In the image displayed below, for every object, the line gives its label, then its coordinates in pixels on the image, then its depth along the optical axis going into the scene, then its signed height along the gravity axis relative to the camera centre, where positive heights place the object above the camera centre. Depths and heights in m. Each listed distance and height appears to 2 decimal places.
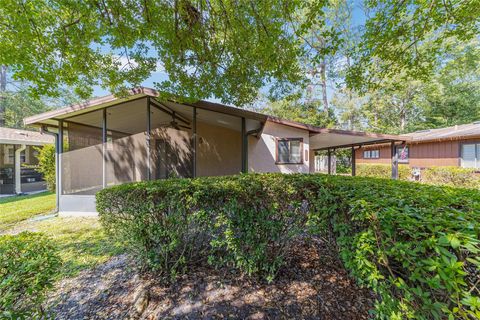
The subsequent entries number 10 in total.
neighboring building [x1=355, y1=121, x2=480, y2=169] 12.38 +0.54
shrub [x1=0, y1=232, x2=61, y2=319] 1.37 -0.84
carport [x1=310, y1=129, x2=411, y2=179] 8.27 +0.86
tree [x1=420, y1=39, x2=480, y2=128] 19.50 +5.88
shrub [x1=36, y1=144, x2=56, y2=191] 9.96 -0.01
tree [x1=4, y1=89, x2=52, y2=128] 20.16 +5.75
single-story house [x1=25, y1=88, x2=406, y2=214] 6.74 +0.75
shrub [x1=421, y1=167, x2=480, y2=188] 9.64 -1.05
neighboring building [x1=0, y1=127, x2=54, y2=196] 10.51 -0.08
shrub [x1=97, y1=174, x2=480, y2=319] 1.22 -0.65
